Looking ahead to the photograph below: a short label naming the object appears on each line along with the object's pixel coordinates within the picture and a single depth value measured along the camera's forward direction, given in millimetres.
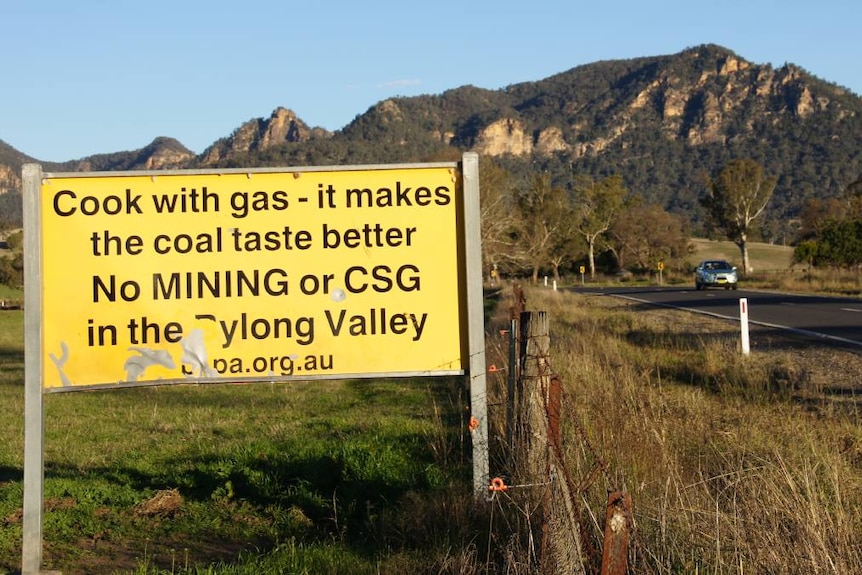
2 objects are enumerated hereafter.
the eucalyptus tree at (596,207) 90450
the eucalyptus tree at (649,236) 86250
